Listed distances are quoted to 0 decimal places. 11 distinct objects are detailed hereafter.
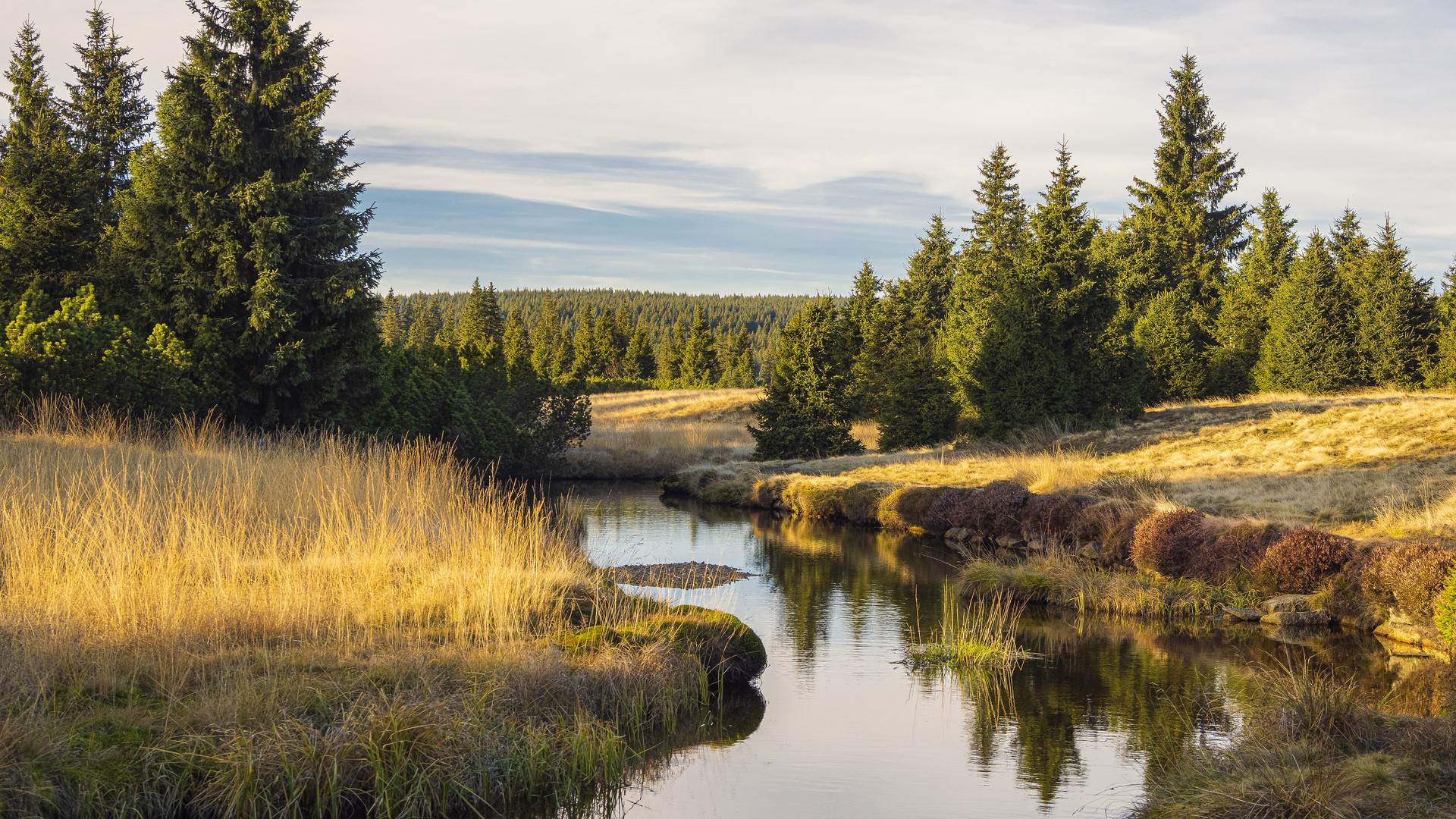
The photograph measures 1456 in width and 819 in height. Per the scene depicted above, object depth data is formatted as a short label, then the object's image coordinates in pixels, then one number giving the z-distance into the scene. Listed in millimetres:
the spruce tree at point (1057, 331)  31672
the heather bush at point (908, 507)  25703
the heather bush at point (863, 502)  27484
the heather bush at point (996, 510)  21922
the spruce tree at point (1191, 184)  50625
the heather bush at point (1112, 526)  17828
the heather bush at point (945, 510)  24250
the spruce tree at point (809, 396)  37750
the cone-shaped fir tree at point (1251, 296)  43094
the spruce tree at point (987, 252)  42844
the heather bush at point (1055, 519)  19641
